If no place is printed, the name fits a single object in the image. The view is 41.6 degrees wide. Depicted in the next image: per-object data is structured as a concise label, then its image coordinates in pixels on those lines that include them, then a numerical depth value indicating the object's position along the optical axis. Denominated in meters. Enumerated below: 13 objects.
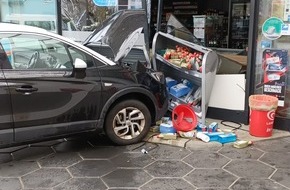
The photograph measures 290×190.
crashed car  4.27
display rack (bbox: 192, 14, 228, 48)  8.70
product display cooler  5.78
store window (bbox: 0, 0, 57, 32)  8.24
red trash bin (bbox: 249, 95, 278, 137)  5.25
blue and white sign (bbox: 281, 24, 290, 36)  5.48
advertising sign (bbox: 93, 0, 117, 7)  7.62
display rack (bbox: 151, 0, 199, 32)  9.62
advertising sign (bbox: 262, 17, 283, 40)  5.55
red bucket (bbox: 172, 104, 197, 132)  5.61
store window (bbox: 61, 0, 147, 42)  7.86
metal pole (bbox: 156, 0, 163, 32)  7.05
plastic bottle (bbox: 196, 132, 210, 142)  5.26
